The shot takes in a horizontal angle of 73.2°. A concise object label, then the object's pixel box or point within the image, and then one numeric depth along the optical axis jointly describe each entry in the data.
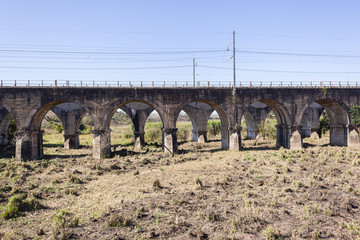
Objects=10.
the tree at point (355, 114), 29.09
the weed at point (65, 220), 10.97
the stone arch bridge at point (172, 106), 25.38
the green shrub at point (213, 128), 50.48
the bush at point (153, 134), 45.28
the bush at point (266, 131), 42.91
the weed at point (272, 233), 9.80
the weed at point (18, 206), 12.09
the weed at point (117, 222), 11.05
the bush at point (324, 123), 42.59
